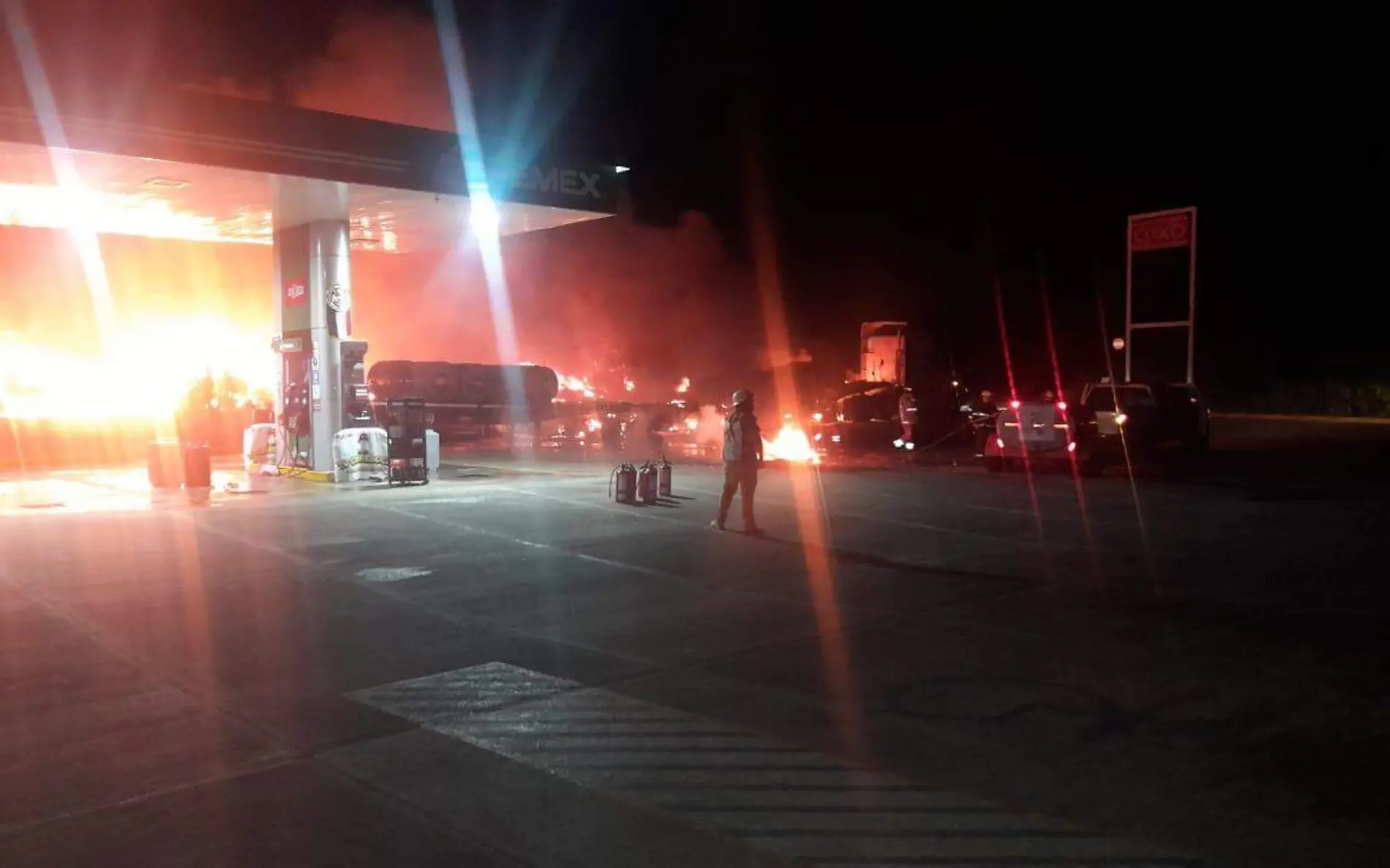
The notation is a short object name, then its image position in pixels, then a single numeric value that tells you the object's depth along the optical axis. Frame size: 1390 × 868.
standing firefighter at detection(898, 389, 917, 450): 24.88
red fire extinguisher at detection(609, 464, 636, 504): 15.98
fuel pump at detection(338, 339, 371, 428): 18.80
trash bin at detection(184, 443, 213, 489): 17.27
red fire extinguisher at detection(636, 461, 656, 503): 15.94
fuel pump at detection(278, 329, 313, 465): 19.08
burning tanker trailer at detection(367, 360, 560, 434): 29.92
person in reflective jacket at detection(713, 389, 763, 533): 13.16
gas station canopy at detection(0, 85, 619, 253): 14.16
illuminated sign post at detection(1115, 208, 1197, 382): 34.06
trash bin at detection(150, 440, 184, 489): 17.25
